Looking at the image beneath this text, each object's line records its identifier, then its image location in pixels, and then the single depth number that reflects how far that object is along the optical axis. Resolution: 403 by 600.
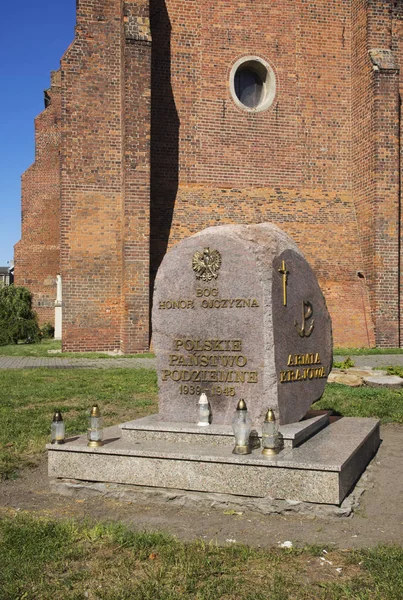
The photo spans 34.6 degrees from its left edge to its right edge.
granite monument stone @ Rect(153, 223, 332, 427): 5.28
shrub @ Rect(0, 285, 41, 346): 21.81
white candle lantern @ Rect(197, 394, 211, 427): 5.38
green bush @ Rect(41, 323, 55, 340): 24.82
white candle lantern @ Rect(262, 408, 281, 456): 4.66
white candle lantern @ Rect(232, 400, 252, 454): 4.71
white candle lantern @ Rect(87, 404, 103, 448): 5.11
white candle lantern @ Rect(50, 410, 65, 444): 5.18
